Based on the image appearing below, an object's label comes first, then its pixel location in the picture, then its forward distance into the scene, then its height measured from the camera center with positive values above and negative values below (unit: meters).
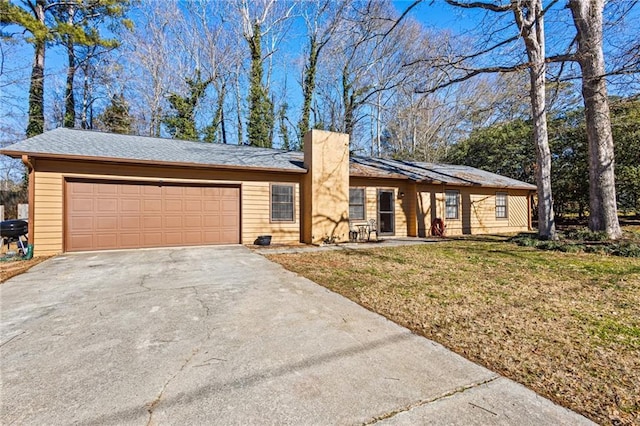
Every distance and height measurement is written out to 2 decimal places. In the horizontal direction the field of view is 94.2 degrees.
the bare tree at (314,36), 17.20 +11.20
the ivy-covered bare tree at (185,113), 17.77 +6.39
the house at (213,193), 7.33 +0.78
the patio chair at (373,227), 10.86 -0.37
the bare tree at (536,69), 9.18 +4.64
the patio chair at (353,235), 10.16 -0.62
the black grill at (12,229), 8.02 -0.23
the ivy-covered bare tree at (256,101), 18.03 +7.15
